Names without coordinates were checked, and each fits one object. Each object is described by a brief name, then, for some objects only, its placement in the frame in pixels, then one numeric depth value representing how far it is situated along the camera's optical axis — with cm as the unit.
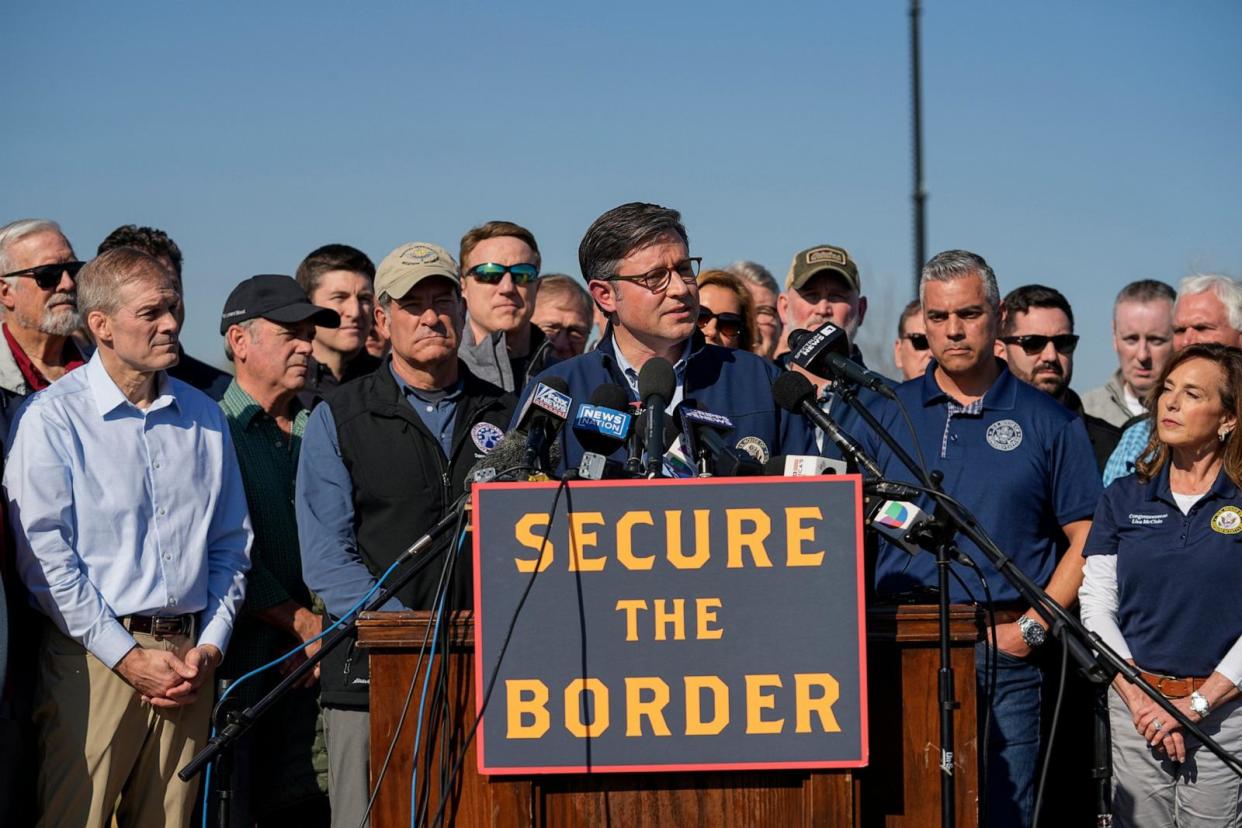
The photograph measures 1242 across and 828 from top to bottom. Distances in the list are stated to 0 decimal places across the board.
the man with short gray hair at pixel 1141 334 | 809
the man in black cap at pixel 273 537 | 596
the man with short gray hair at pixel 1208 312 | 699
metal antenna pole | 1780
